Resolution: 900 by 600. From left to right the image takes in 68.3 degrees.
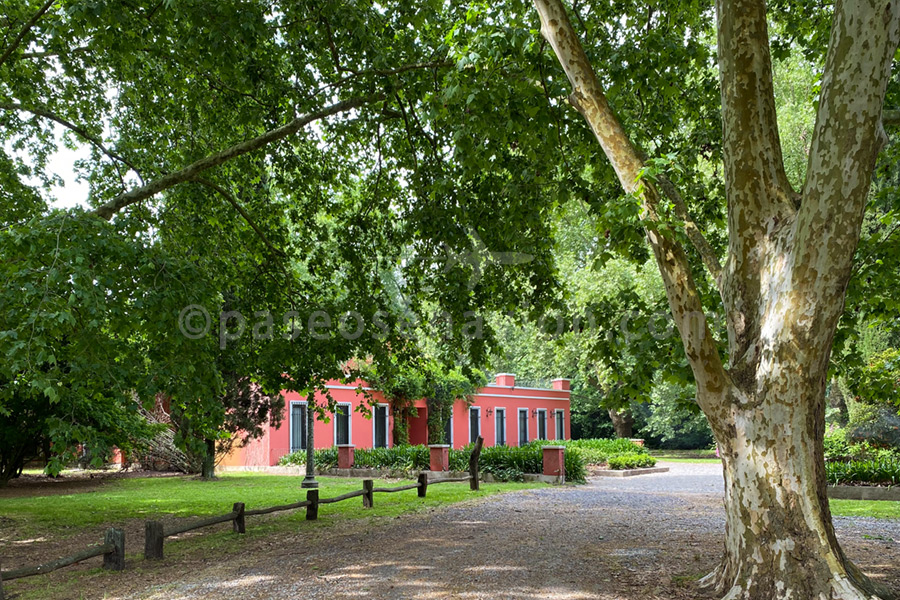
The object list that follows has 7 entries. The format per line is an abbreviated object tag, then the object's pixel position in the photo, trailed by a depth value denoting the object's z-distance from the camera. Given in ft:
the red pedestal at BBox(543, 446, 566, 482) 56.80
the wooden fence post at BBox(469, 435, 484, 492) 50.21
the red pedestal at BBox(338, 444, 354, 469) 70.03
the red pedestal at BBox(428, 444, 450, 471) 60.85
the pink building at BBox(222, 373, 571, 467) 79.10
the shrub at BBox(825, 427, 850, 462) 55.88
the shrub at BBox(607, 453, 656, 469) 75.66
